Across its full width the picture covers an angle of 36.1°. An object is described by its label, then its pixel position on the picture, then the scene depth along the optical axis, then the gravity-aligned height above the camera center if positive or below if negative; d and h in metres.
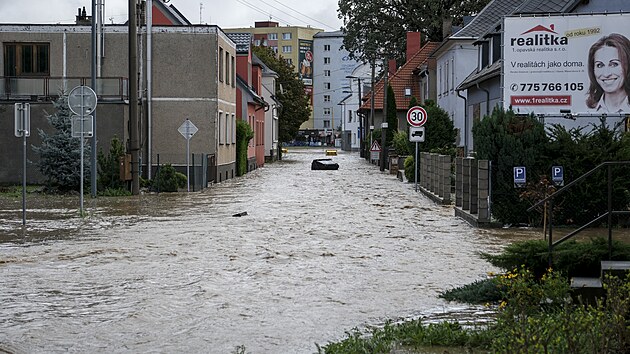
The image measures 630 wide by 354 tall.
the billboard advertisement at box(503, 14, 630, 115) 24.77 +2.24
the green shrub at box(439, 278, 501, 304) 10.95 -1.67
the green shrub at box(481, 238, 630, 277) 9.80 -1.11
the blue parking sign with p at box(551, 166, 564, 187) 19.86 -0.55
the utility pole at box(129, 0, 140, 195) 30.75 +1.46
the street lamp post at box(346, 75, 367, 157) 87.11 +1.05
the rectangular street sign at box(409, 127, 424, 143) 35.88 +0.52
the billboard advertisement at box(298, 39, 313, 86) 173.45 +15.64
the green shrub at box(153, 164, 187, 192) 33.72 -1.12
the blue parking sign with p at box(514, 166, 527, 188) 19.95 -0.58
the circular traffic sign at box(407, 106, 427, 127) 35.94 +1.16
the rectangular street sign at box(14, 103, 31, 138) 21.73 +0.65
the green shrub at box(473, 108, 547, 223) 20.47 -0.08
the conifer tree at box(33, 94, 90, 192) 31.86 -0.31
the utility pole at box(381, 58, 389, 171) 56.63 +0.78
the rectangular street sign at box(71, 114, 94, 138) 24.48 +0.56
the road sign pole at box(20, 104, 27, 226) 21.46 +0.47
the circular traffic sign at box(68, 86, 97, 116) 24.47 +1.19
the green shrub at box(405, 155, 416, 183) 41.16 -0.89
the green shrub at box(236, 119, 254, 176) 50.50 +0.31
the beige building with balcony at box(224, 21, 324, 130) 174.00 +19.20
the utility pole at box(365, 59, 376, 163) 64.35 +2.63
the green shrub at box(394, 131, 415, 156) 51.81 +0.24
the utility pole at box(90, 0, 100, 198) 29.98 +0.23
